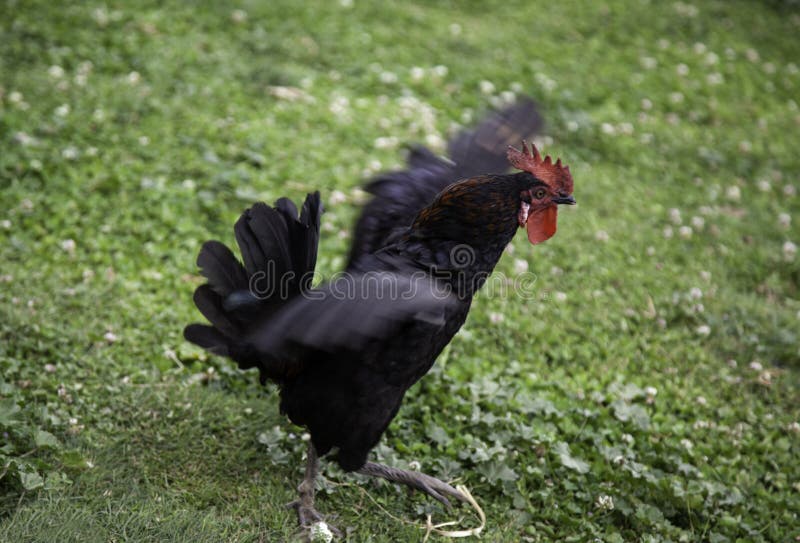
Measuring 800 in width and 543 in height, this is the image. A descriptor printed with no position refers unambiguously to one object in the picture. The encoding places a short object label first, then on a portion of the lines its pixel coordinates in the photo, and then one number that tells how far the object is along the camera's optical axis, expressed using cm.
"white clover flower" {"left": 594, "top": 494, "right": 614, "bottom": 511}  333
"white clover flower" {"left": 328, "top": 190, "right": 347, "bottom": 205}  522
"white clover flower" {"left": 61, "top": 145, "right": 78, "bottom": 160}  516
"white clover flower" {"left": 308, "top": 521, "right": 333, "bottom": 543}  301
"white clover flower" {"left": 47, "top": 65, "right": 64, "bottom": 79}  602
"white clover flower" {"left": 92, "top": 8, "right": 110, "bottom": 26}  675
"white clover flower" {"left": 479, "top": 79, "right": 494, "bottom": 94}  691
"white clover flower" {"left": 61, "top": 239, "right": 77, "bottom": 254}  449
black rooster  280
